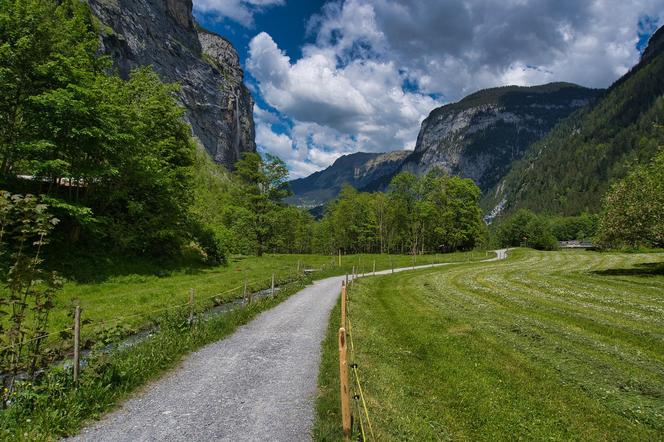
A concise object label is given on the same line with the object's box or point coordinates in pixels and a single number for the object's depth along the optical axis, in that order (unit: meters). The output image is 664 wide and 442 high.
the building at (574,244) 142.82
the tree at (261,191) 59.69
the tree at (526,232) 130.12
